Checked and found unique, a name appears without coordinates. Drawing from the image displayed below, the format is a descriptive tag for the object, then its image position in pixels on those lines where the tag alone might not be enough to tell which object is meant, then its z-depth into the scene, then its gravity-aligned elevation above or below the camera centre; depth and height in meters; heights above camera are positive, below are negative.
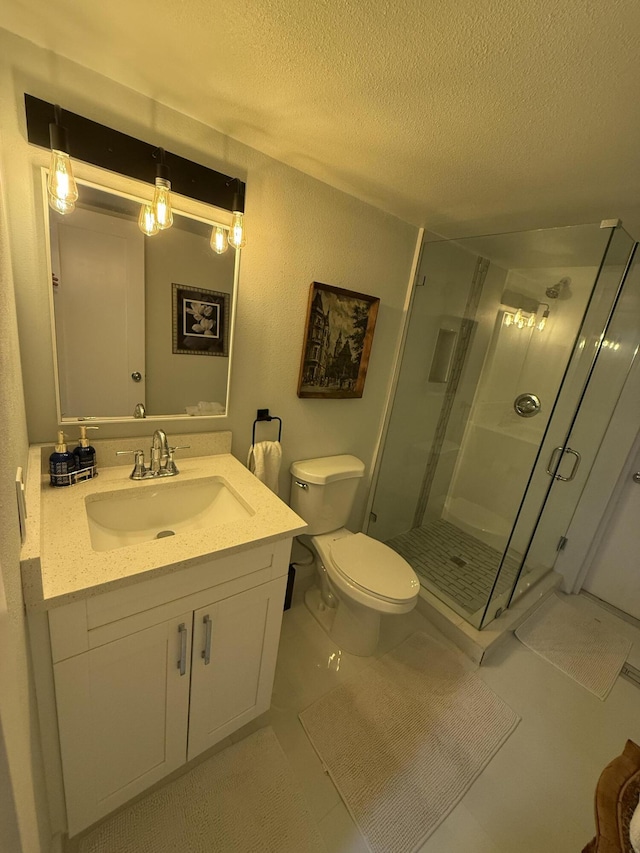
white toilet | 1.49 -1.02
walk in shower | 1.79 -0.25
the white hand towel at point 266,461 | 1.56 -0.60
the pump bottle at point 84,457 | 1.14 -0.52
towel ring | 1.60 -0.41
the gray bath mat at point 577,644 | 1.71 -1.46
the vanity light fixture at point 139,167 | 0.93 +0.44
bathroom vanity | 0.79 -0.85
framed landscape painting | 1.62 -0.02
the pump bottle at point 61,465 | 1.08 -0.52
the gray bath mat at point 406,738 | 1.13 -1.50
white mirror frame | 1.03 +0.37
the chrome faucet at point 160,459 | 1.26 -0.54
